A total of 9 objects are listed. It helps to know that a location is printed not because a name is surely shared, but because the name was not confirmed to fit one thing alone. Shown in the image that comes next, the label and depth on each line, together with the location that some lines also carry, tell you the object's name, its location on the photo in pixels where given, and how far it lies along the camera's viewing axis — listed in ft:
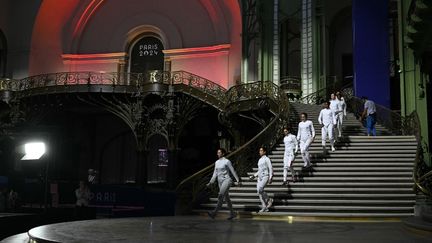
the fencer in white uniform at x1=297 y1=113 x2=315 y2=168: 44.47
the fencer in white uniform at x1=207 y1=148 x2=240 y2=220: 37.14
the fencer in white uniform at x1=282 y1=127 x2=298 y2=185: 42.57
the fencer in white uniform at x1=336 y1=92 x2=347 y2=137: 51.46
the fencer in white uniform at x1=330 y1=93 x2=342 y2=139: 50.55
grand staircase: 38.58
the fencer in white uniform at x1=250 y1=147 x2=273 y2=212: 38.86
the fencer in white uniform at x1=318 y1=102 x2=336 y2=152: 48.52
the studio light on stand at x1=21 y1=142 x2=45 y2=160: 43.59
